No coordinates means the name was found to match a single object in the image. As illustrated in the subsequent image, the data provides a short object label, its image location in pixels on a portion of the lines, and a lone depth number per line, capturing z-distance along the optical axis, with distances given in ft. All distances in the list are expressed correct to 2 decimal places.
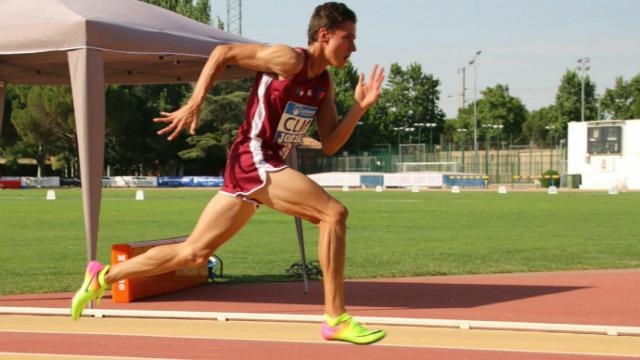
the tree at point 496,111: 421.59
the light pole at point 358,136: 381.21
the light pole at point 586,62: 292.40
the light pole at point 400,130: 419.13
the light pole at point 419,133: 422.41
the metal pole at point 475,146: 266.69
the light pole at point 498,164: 274.57
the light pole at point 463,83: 296.65
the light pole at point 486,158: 271.69
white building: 219.00
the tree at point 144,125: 266.36
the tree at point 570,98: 401.08
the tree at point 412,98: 455.22
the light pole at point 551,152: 265.34
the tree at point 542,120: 415.85
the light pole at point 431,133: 425.07
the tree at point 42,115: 257.34
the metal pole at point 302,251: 38.78
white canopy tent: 31.81
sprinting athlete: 19.56
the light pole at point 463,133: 428.97
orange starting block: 34.60
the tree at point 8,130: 276.41
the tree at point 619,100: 411.95
